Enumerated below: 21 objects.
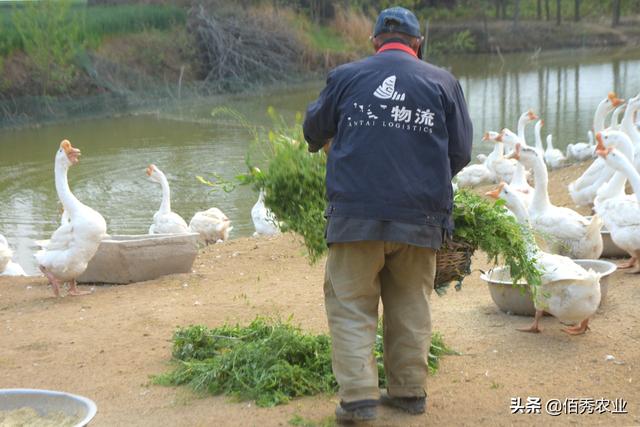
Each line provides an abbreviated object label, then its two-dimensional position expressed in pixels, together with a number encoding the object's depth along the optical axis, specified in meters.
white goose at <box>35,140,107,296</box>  9.21
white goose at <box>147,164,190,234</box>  12.85
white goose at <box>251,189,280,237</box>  13.12
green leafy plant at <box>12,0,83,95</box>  30.16
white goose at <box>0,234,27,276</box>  11.28
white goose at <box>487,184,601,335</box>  6.30
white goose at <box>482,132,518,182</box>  15.99
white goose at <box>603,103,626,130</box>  15.66
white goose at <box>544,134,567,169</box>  17.55
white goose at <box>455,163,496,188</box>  16.36
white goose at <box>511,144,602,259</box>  8.48
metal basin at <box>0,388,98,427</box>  4.82
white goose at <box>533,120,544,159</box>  16.78
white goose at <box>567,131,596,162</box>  17.55
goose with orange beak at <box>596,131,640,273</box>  8.34
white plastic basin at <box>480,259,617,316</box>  6.98
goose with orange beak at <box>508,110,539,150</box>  17.12
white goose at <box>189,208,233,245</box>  13.41
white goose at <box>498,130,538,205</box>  12.56
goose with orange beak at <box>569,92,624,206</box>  11.91
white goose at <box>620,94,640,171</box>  13.81
